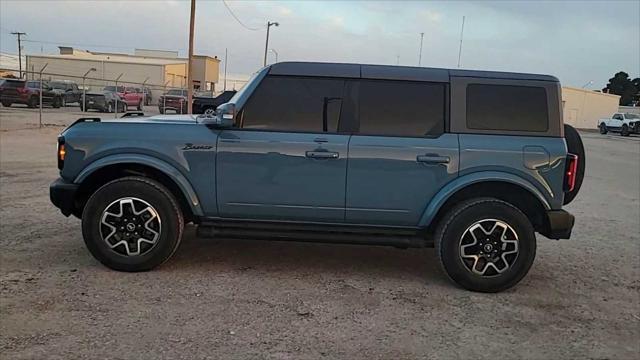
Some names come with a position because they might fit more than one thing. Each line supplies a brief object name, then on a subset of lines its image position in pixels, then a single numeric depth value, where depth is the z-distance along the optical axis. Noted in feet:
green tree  319.47
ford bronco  16.67
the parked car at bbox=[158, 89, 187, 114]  121.28
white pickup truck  160.56
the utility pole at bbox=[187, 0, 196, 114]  93.30
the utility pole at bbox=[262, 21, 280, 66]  174.29
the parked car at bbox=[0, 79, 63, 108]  103.35
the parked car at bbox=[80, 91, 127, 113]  109.50
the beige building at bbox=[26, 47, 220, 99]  230.48
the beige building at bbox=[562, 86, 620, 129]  230.48
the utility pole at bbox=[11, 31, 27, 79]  274.61
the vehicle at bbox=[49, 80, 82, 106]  126.57
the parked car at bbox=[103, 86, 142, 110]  129.92
